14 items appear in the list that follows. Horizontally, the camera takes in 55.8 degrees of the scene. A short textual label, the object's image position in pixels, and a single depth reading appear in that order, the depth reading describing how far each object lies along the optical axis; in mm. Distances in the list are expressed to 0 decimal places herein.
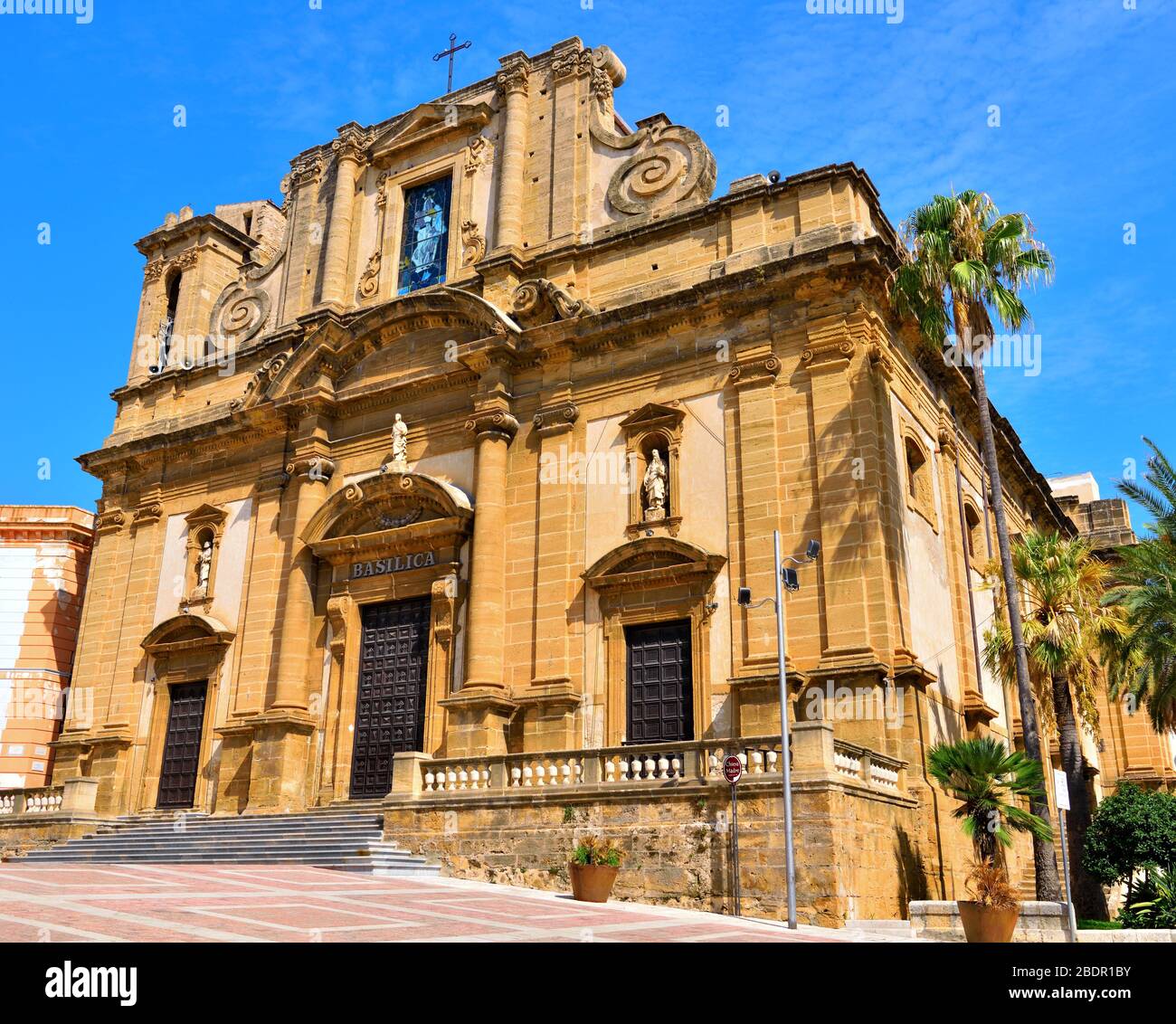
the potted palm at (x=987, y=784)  15617
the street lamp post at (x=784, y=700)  14351
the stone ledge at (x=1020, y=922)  14484
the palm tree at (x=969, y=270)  19656
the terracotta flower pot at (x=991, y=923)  13688
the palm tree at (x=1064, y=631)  21469
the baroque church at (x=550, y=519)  17922
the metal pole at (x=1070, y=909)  14219
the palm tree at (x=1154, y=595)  22000
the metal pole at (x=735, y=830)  15156
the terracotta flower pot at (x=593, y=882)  15180
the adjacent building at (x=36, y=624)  30562
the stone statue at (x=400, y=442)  24781
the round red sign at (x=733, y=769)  15172
